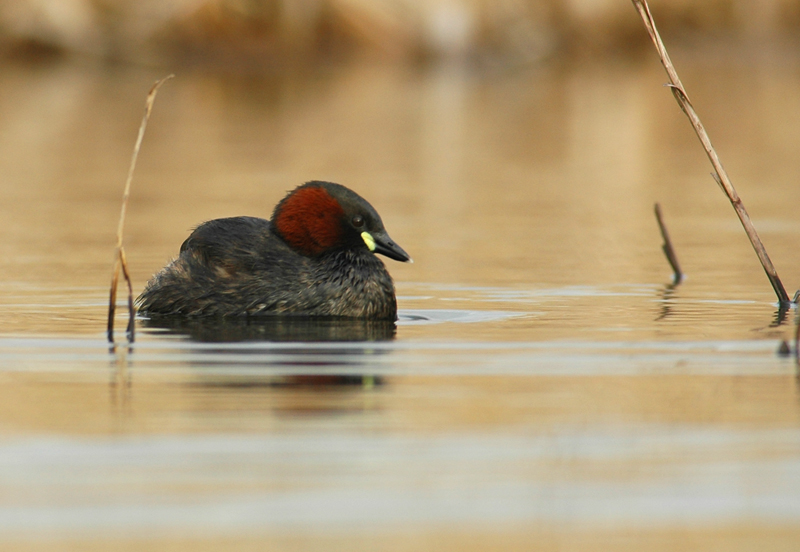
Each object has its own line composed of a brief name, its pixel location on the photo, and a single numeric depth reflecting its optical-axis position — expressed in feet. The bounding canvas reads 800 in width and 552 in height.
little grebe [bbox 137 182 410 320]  51.79
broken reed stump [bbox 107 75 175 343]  41.93
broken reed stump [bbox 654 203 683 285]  61.05
